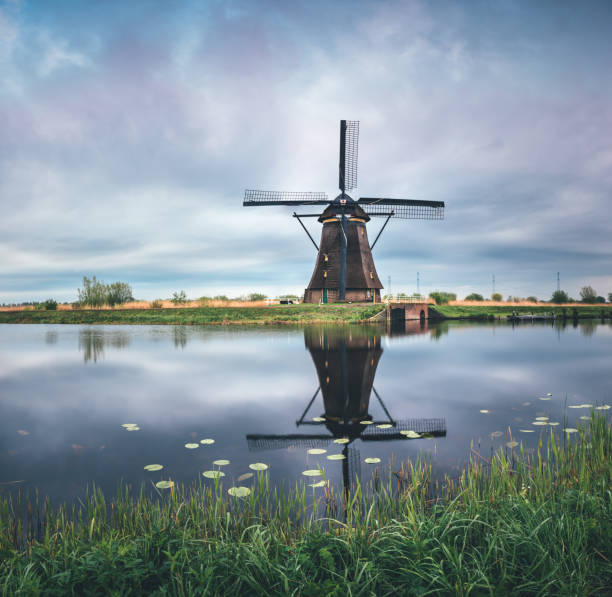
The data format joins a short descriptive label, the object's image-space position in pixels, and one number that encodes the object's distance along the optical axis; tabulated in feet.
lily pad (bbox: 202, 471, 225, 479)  12.43
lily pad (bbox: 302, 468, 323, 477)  12.62
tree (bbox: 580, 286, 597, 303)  182.60
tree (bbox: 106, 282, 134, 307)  122.21
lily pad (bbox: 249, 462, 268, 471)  13.28
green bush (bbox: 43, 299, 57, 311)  122.89
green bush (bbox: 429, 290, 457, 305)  152.34
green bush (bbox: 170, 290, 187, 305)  121.69
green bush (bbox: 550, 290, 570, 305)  172.65
